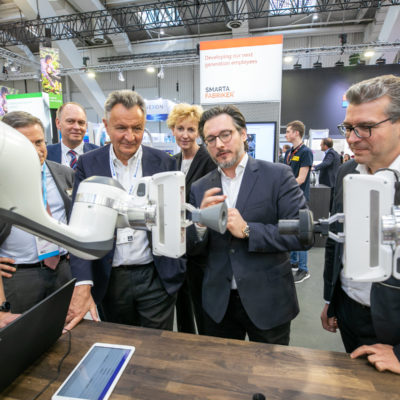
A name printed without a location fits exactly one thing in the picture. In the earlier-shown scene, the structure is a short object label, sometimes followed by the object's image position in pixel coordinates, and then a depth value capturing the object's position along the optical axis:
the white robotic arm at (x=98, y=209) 0.45
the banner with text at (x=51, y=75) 6.46
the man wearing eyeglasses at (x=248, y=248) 1.24
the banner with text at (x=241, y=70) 2.70
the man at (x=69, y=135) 2.70
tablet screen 0.77
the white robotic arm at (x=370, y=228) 0.51
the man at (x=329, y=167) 5.36
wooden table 0.76
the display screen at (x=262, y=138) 2.69
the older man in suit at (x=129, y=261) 1.26
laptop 0.74
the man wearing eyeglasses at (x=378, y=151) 0.89
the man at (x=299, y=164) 3.64
